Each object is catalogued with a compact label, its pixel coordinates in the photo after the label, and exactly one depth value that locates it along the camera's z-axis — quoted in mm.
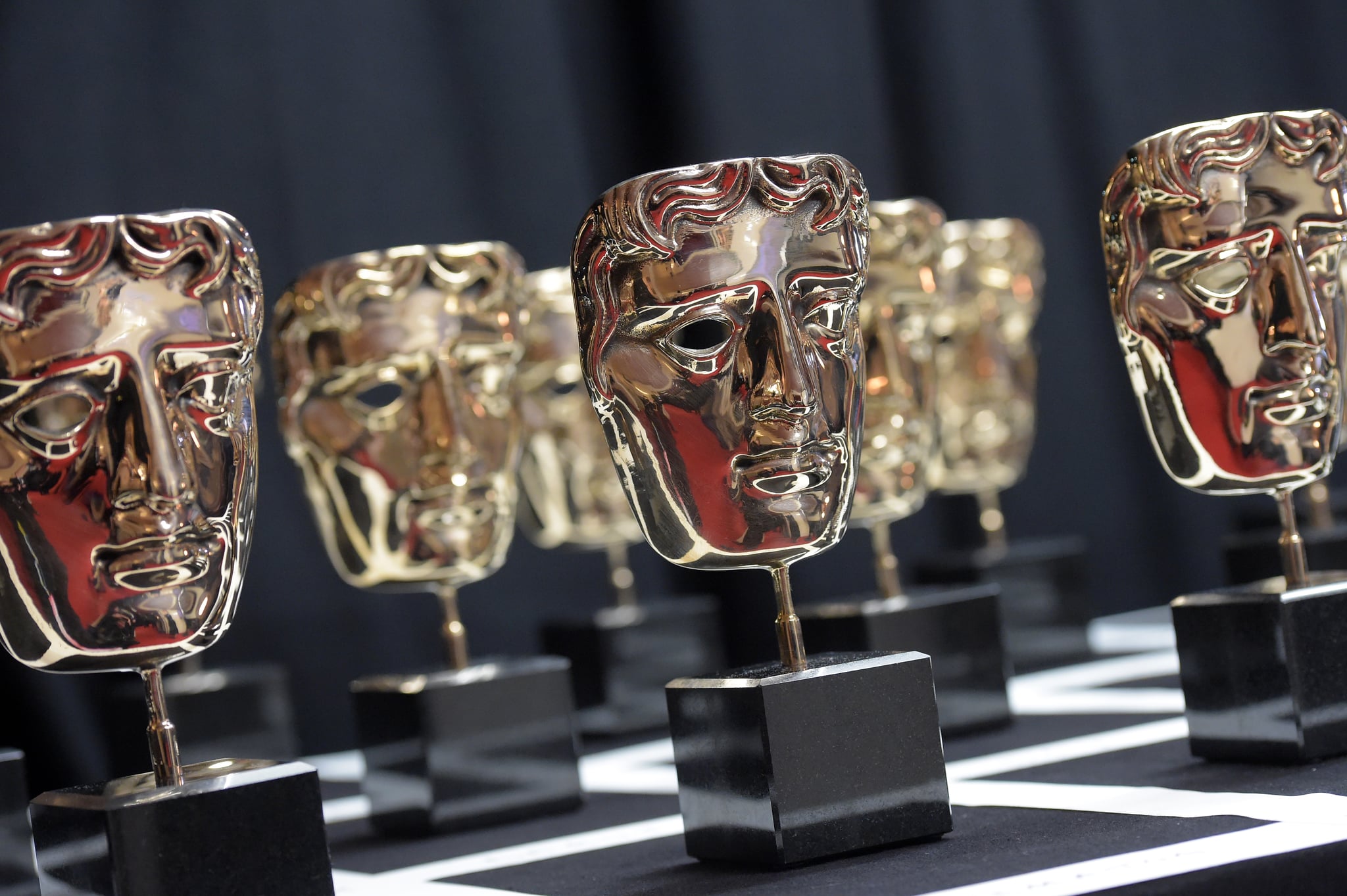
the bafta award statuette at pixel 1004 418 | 1778
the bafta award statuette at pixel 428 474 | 1470
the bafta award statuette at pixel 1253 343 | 1287
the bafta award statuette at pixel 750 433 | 1235
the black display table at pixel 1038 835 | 1157
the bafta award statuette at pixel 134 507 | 1187
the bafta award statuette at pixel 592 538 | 1736
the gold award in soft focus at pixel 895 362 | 1558
